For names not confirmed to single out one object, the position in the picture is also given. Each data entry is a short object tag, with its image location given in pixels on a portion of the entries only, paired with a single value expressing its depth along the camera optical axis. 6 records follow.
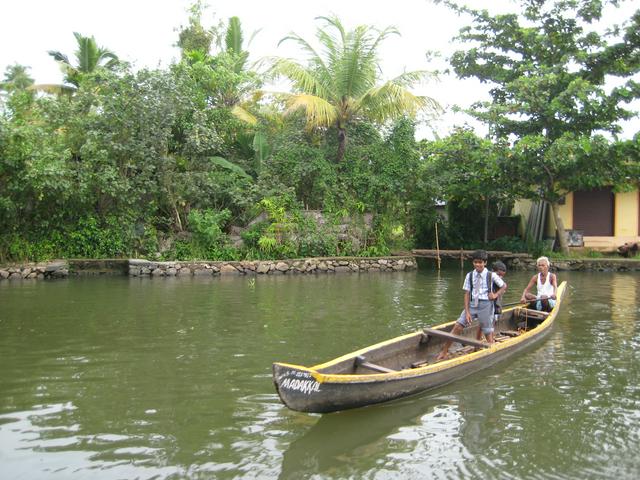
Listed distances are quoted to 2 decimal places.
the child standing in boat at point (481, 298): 7.77
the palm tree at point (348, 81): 20.44
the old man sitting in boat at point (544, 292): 10.01
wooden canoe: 5.22
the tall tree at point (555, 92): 17.67
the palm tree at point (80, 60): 24.30
